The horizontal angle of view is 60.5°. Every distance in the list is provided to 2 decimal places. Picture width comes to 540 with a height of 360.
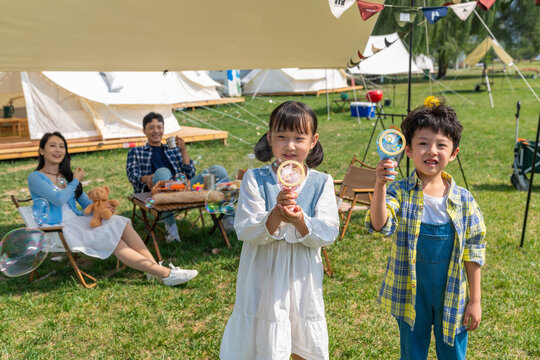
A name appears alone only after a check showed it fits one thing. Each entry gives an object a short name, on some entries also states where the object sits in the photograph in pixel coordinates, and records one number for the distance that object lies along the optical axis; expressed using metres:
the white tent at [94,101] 10.15
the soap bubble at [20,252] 3.97
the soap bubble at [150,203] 4.91
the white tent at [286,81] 23.77
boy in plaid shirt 2.11
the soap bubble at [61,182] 4.57
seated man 5.54
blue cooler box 16.03
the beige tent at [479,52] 19.98
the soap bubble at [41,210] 4.39
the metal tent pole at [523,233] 4.93
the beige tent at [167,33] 3.98
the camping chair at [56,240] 4.34
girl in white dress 2.13
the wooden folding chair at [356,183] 5.81
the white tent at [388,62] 17.98
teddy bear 4.49
